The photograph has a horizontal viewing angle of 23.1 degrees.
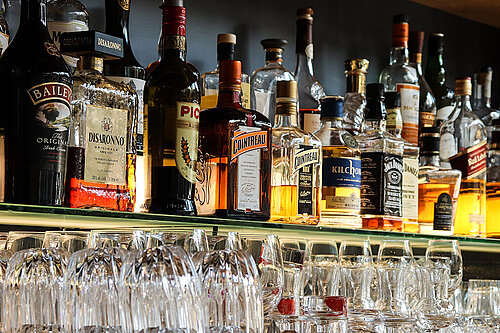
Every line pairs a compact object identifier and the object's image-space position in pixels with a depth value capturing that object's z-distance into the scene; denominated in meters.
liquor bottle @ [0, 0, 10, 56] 1.81
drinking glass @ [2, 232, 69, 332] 1.56
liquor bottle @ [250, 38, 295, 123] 2.21
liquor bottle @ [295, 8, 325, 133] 2.31
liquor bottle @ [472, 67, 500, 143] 2.80
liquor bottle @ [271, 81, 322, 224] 2.01
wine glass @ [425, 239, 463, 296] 2.16
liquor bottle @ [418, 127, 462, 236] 2.34
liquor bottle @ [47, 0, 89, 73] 1.88
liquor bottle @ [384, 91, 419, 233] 2.27
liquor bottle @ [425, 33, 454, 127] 2.70
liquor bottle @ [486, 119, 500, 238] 2.54
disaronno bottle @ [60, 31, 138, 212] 1.73
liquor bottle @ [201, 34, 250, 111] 2.01
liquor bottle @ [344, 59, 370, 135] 2.31
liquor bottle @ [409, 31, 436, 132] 2.58
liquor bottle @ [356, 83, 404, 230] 2.20
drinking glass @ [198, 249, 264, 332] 1.60
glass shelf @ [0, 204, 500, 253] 1.64
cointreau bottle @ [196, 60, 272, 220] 1.89
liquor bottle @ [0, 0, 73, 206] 1.65
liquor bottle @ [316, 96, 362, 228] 2.10
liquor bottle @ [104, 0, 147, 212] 1.87
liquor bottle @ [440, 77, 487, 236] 2.46
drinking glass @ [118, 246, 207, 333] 1.55
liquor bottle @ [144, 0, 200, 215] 1.80
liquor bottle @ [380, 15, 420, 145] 2.43
